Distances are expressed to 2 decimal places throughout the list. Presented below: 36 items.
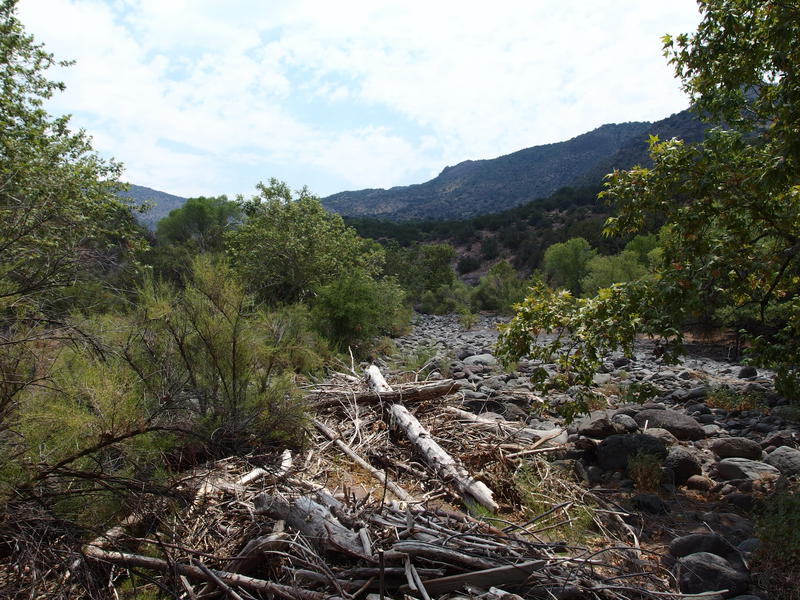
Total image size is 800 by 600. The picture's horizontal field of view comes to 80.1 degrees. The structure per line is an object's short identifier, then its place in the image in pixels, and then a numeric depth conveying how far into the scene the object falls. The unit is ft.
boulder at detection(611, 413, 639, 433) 20.99
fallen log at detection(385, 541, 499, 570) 8.91
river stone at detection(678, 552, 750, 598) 10.37
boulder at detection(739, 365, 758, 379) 34.37
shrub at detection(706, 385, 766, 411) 25.77
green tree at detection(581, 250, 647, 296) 73.55
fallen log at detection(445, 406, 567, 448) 18.93
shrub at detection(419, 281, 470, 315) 104.58
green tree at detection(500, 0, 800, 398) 14.32
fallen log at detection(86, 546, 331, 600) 8.77
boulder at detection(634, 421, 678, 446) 19.80
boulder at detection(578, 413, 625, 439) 20.62
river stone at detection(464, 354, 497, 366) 39.91
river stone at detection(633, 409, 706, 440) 21.33
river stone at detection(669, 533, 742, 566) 11.60
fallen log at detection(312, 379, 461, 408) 19.93
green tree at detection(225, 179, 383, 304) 49.98
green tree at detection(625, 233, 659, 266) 85.14
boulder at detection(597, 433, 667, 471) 17.93
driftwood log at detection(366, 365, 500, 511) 13.53
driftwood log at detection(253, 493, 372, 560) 9.52
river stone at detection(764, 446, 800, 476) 17.21
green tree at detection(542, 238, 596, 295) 101.30
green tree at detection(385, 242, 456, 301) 116.16
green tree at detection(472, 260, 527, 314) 96.67
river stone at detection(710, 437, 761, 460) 18.76
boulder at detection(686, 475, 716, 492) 16.75
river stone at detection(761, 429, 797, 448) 20.04
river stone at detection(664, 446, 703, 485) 17.47
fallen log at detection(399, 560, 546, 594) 8.64
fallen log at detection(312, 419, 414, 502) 13.29
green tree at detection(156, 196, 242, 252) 121.39
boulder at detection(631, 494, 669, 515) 15.12
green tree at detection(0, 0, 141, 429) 9.33
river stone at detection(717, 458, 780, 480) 17.16
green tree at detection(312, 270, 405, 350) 42.45
